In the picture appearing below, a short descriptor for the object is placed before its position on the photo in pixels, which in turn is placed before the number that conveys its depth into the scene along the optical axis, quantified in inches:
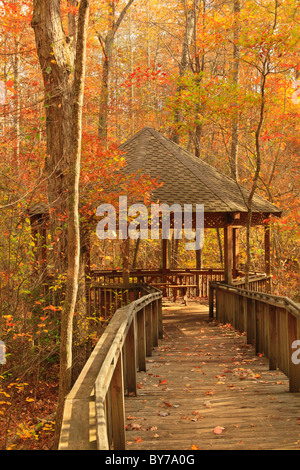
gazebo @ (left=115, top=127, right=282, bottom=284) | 499.2
